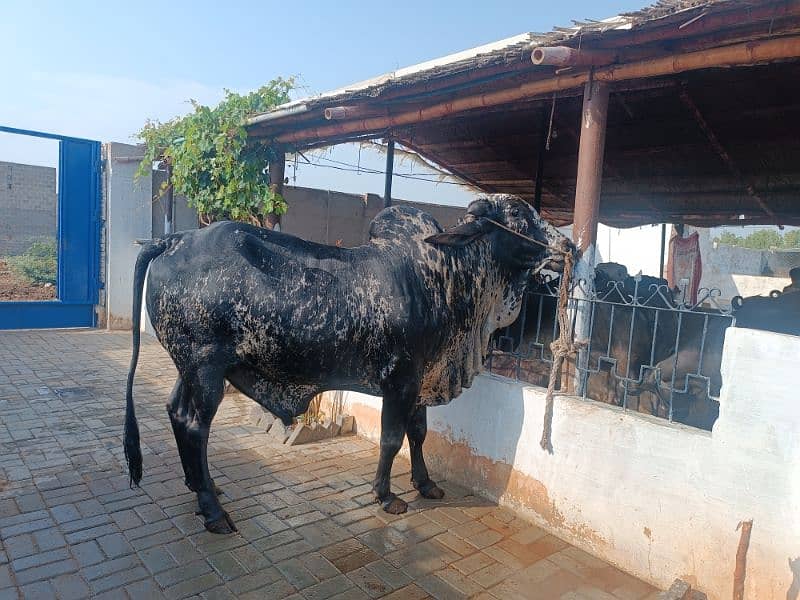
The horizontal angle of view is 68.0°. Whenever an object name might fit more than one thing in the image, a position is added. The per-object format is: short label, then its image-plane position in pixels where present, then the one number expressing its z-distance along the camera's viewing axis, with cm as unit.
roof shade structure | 304
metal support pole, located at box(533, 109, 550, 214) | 523
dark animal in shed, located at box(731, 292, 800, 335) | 462
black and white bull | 329
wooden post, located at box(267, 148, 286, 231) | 666
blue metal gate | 888
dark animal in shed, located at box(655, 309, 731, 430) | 392
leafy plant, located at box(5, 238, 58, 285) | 1384
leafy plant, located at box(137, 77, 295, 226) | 647
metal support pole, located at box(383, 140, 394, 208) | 601
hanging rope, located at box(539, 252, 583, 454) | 344
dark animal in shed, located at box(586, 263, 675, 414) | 425
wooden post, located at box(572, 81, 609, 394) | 357
